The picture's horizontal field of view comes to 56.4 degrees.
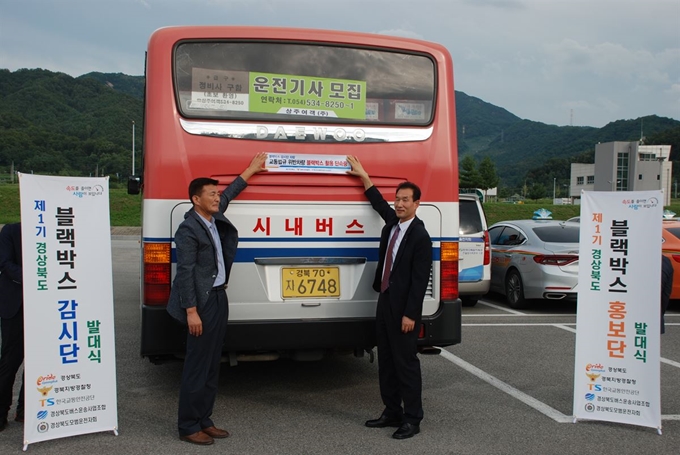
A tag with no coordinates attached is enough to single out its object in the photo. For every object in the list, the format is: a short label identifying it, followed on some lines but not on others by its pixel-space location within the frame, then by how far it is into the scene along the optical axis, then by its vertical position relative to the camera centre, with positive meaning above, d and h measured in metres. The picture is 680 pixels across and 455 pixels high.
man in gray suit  4.15 -0.67
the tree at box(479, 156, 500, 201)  90.53 +3.82
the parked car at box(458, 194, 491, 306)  10.02 -0.90
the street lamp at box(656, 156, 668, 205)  68.49 +5.83
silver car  9.77 -0.97
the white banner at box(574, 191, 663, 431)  4.75 -0.82
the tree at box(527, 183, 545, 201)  100.19 +1.30
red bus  4.59 +0.22
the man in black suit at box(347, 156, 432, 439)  4.42 -0.77
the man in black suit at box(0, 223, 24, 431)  4.42 -0.82
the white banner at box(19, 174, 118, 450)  4.17 -0.76
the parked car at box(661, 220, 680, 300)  9.86 -0.75
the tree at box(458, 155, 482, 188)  86.56 +3.41
